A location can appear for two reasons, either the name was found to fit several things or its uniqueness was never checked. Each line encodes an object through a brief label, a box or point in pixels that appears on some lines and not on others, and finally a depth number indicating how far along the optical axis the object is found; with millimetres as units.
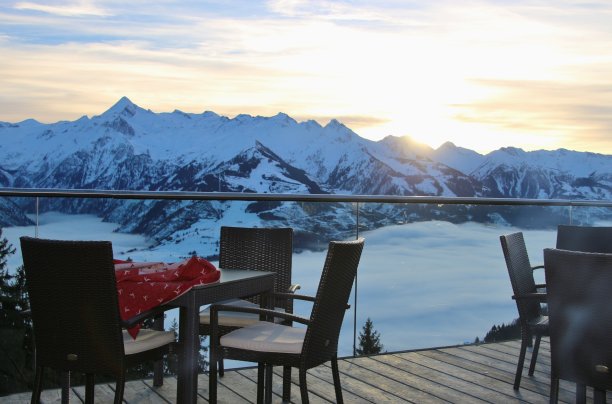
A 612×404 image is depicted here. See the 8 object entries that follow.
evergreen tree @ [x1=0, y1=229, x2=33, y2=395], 4527
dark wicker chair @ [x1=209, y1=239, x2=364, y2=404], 3467
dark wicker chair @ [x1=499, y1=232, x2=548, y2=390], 4379
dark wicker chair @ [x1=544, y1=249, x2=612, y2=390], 3125
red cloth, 3344
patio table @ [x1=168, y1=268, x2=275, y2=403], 3414
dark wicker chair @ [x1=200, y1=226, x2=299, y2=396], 4660
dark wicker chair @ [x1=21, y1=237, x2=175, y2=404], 3104
